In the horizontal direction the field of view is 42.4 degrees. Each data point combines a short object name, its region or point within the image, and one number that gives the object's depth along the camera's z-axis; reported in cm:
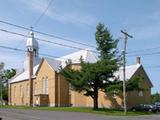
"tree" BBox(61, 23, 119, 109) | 2927
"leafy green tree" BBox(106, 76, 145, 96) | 2873
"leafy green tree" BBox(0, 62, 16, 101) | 6409
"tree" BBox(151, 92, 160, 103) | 7317
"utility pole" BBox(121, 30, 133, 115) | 2654
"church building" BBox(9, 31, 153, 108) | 3491
